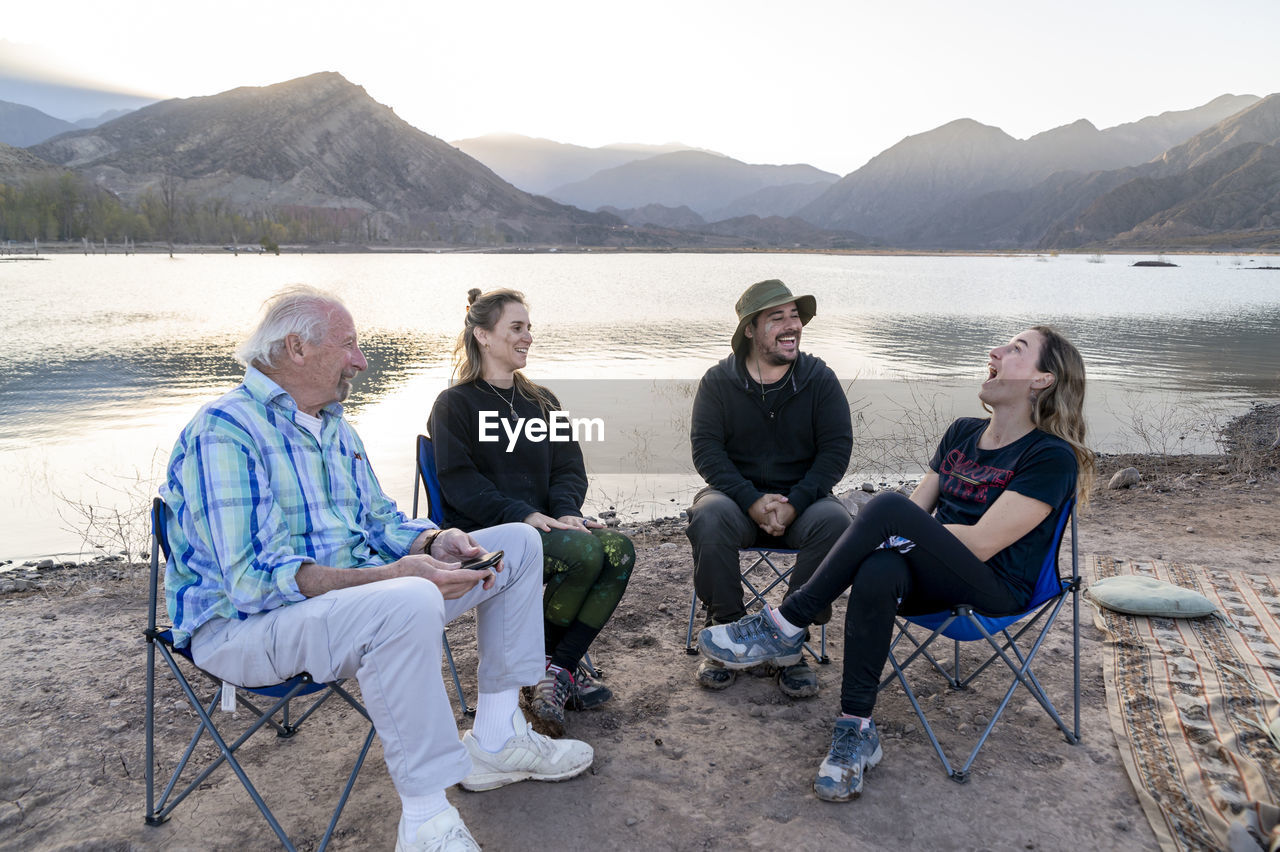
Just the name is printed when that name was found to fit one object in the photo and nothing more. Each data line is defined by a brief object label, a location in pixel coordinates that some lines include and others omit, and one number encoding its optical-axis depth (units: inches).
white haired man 90.0
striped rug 102.6
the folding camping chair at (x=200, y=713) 94.5
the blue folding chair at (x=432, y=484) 138.1
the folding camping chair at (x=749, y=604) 153.7
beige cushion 165.5
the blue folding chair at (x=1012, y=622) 116.3
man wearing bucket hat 148.6
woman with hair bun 129.7
